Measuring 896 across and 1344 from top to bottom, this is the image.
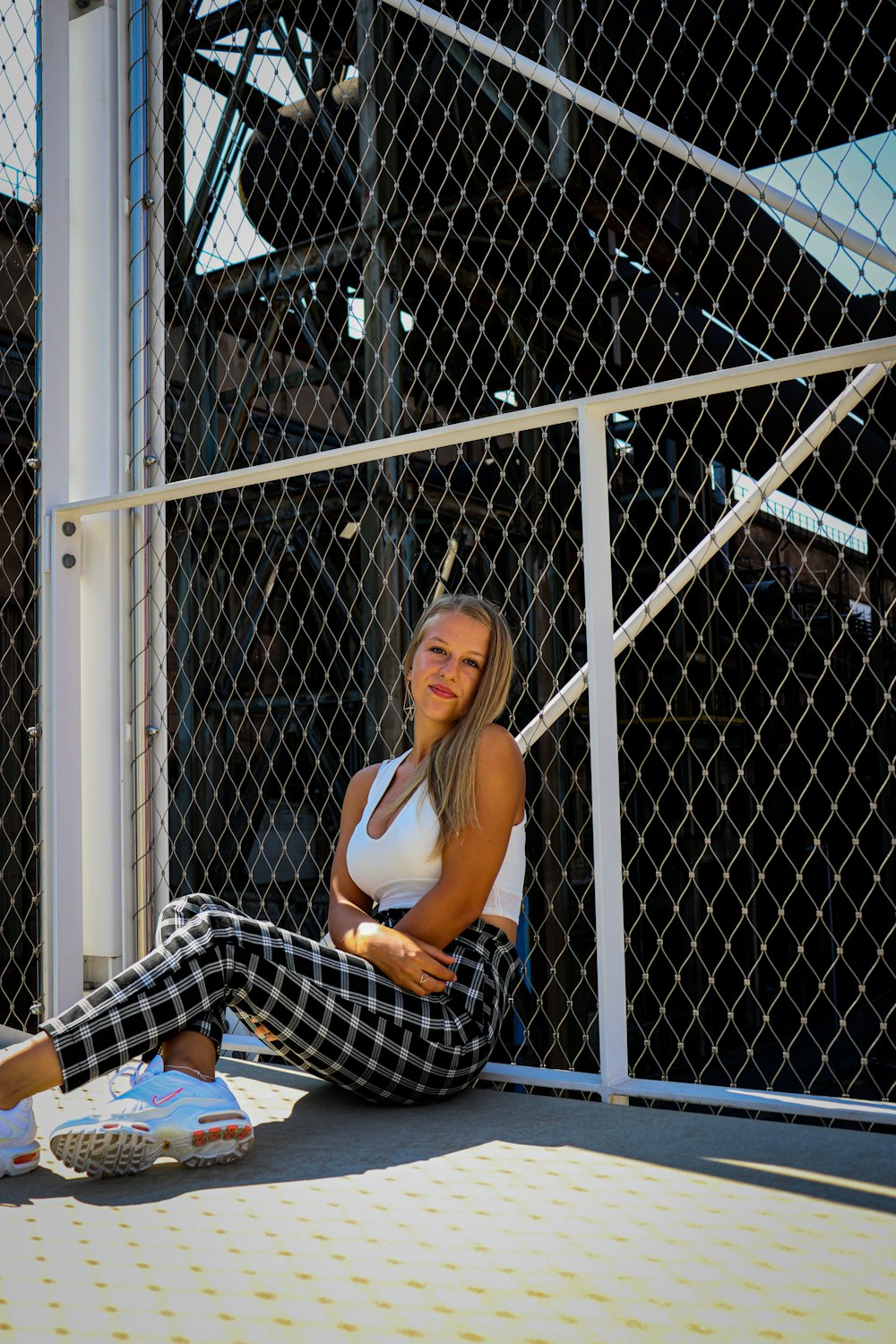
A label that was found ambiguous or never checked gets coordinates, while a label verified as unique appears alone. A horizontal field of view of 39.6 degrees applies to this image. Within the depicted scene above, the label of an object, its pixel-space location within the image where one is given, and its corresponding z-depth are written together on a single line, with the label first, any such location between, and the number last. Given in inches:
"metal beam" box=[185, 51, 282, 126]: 214.5
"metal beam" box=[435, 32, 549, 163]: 185.5
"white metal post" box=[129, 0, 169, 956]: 108.3
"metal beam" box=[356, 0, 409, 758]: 198.1
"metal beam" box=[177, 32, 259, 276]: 199.5
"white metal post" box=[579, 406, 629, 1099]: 77.5
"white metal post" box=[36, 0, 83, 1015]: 101.9
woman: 63.1
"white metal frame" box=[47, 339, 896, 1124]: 72.7
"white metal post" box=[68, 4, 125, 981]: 106.6
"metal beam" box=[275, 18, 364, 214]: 204.4
